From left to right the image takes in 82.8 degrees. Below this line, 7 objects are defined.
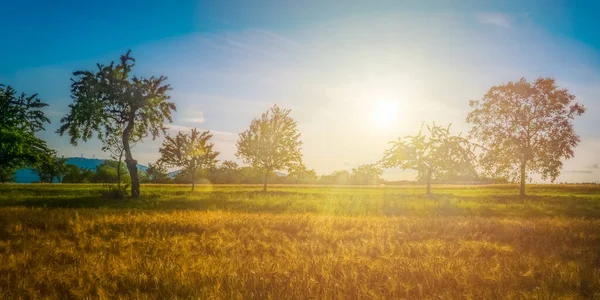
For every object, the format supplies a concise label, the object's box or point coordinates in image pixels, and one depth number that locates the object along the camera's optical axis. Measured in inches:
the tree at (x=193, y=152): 1818.4
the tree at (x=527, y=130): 1264.8
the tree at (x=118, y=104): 1138.6
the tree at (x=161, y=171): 2073.1
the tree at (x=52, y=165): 1237.7
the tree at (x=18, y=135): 1088.2
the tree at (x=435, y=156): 1392.7
